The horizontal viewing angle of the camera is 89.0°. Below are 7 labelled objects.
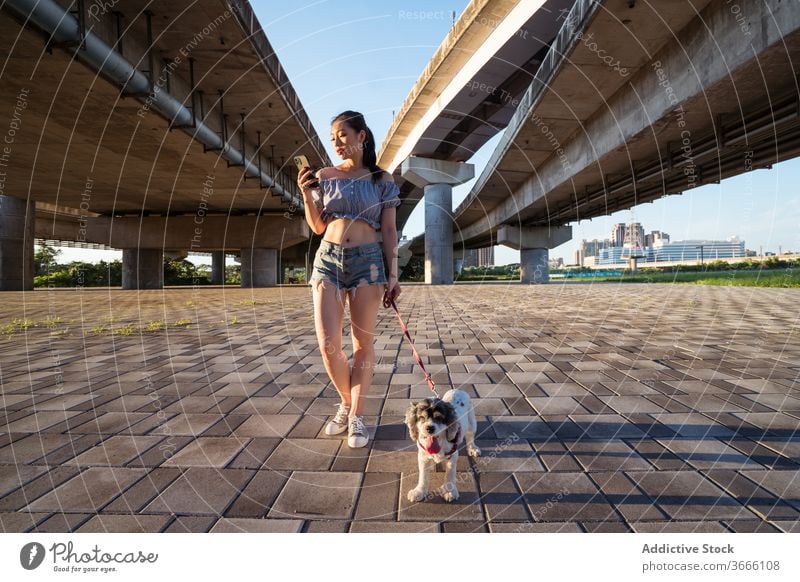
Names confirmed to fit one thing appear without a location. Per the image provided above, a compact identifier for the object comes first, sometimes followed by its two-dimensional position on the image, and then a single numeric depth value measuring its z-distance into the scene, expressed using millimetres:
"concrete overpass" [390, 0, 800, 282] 8328
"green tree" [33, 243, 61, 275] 51266
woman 2736
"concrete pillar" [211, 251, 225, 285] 60938
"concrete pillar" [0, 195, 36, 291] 24594
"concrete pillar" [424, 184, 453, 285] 29734
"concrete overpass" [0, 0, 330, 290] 9234
